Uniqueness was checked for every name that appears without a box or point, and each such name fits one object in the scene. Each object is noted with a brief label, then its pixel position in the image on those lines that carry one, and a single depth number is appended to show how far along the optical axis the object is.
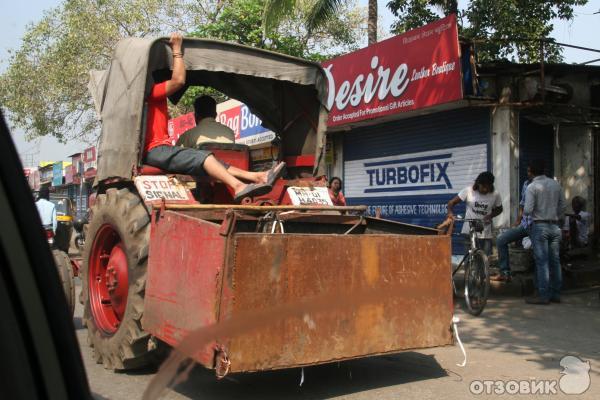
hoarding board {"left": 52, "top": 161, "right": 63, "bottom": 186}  40.94
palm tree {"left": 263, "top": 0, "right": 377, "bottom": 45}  13.66
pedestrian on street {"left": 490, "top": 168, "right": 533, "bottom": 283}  9.24
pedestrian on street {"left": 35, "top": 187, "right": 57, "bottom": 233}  8.48
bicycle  7.70
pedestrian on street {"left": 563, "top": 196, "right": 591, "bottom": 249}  10.66
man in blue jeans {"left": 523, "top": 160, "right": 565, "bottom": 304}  8.31
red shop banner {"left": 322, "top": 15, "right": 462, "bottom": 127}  10.85
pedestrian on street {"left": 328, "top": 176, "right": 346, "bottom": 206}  9.82
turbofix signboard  11.82
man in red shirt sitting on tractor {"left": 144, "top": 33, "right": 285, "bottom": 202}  5.08
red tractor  3.84
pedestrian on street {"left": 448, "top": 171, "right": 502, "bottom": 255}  8.64
